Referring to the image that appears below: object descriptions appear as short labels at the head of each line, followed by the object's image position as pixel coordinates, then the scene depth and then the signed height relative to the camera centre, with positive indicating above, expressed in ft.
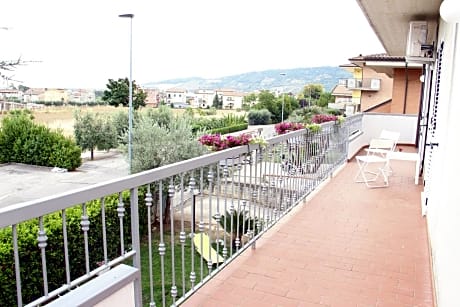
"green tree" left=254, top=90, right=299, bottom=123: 112.78 +0.31
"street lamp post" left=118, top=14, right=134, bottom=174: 32.24 +3.86
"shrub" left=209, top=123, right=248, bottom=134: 85.51 -5.18
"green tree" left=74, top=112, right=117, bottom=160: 72.02 -6.02
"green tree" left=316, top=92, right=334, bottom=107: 123.65 +2.28
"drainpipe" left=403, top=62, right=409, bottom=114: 46.68 +2.50
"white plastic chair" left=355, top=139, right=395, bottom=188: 20.89 -3.96
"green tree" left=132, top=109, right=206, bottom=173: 31.73 -3.67
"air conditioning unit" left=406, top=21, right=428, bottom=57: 18.15 +3.35
